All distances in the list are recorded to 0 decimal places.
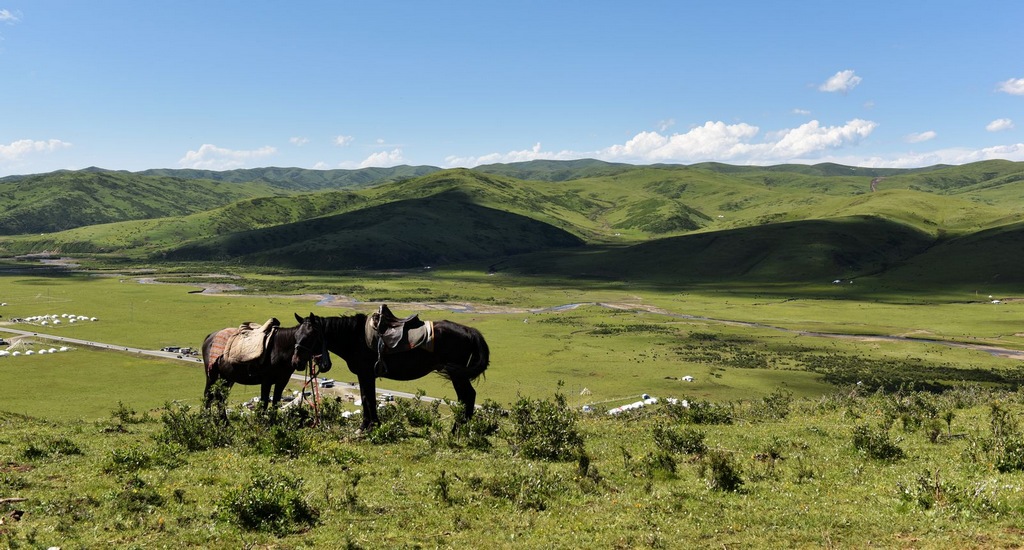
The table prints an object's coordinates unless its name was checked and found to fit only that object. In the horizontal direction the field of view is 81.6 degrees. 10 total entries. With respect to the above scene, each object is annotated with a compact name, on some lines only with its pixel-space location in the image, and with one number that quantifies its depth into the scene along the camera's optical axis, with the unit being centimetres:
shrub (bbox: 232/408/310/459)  1714
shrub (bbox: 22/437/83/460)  1716
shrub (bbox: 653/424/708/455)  1795
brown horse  2074
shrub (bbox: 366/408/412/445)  1870
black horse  2006
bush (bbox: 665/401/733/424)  2461
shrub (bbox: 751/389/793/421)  2705
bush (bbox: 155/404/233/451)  1806
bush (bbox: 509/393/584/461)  1742
